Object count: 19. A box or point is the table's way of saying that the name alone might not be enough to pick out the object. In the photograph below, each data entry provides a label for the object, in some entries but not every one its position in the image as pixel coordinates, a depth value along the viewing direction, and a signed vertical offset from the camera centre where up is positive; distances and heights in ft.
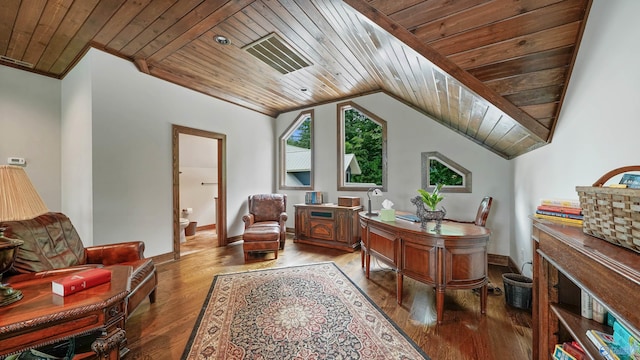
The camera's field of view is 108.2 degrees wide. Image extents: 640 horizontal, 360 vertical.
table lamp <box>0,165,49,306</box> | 3.59 -0.40
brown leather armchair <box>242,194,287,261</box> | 11.53 -2.53
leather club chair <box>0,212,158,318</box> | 5.40 -1.97
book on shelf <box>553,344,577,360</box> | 3.42 -2.68
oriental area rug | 5.37 -3.96
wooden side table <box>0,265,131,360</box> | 3.11 -1.96
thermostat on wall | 10.12 +0.94
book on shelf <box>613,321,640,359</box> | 2.49 -1.86
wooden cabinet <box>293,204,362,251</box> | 13.16 -2.75
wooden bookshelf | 2.09 -1.20
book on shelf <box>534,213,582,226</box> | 3.76 -0.72
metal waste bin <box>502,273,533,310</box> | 7.01 -3.53
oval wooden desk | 6.38 -2.25
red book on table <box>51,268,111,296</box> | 3.81 -1.71
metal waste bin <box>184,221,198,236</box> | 17.10 -3.57
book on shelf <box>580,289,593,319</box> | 3.33 -1.88
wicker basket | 2.20 -0.39
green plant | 7.50 -0.67
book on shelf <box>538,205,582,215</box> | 3.83 -0.56
